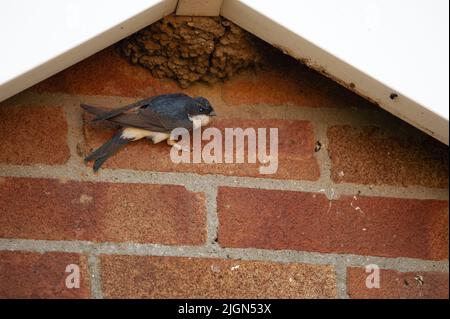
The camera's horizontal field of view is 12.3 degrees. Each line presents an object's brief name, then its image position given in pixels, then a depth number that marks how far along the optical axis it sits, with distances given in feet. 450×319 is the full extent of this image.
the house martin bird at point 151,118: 6.33
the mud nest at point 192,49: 6.38
